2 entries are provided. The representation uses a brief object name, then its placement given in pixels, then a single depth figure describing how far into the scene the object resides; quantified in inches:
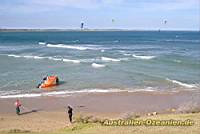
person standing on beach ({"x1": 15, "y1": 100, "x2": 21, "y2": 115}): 942.4
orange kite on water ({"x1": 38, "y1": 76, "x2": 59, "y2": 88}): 1312.7
